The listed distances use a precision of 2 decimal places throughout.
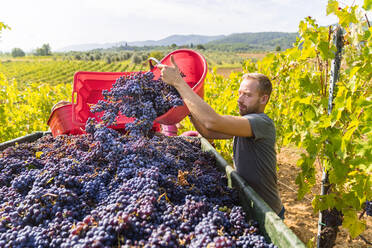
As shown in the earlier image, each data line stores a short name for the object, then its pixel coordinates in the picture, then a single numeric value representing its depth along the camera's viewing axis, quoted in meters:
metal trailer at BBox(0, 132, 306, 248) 1.09
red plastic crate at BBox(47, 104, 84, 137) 2.72
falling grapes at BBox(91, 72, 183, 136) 1.93
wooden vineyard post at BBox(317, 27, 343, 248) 1.88
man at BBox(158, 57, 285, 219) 1.59
